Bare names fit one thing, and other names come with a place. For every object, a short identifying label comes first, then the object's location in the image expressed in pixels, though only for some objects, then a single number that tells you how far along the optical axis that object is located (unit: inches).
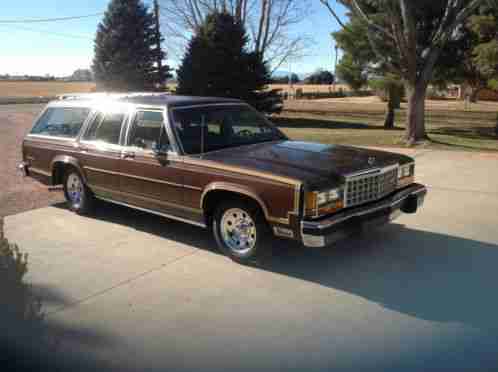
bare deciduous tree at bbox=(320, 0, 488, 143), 536.1
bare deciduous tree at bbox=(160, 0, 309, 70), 1165.7
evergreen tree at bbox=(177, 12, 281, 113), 955.3
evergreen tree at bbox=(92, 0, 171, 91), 1289.4
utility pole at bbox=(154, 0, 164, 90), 1226.6
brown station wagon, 181.0
